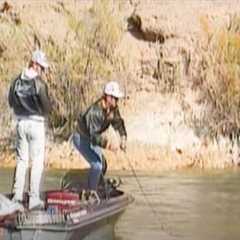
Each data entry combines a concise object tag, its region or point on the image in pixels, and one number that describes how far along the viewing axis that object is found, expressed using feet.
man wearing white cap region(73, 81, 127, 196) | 47.62
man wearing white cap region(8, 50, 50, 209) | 44.96
